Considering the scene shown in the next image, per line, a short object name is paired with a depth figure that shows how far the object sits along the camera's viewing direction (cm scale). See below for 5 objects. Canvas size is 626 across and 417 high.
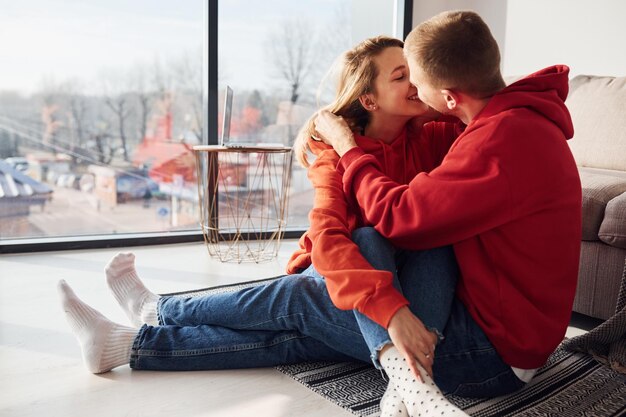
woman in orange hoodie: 145
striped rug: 139
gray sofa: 184
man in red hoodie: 119
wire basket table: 306
